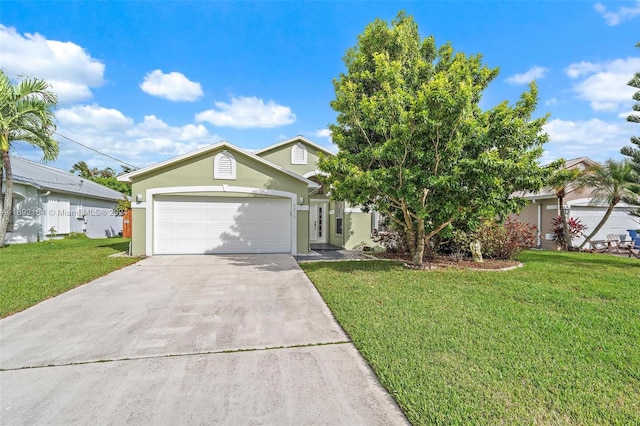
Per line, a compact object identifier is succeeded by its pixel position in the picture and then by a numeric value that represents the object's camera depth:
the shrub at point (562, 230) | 14.76
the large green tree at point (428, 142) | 6.80
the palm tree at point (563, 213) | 13.99
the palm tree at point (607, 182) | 12.71
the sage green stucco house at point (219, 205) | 11.23
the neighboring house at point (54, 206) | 14.98
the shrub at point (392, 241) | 11.45
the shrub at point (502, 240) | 10.03
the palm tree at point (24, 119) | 11.94
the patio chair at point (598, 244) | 13.62
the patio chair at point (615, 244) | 13.26
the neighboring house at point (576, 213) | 15.45
